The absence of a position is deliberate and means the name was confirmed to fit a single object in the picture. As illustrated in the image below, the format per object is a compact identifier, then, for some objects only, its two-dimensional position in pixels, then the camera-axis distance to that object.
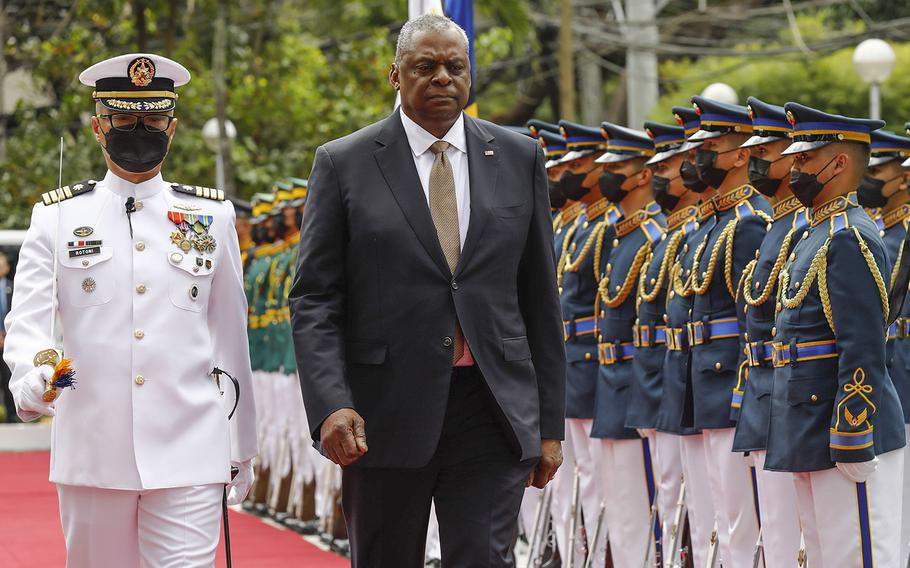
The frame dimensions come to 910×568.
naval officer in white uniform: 7.64
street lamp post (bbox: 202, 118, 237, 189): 31.54
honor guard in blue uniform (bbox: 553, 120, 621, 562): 12.52
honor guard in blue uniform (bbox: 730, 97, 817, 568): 9.62
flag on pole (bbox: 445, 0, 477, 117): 16.38
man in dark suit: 7.04
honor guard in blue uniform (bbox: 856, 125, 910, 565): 11.77
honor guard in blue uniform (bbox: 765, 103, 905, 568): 8.74
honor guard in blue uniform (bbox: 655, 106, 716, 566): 10.95
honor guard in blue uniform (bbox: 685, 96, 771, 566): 10.41
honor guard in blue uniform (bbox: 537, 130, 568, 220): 13.11
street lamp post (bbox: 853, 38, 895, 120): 22.81
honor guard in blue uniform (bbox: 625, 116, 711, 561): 11.41
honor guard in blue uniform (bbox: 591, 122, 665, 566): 11.84
